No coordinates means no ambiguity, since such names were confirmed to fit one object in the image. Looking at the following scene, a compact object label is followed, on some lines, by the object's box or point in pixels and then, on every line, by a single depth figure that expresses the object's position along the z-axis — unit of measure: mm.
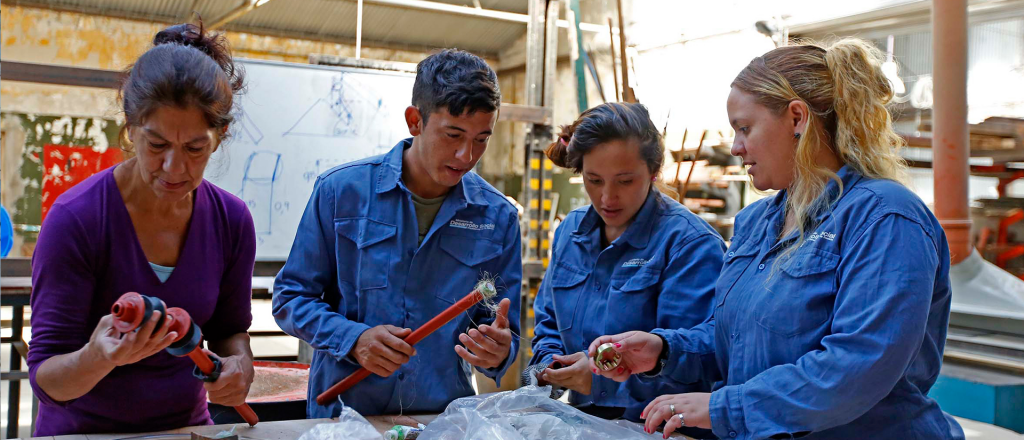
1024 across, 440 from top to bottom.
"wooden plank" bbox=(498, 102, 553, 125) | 5410
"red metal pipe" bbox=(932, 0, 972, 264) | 3545
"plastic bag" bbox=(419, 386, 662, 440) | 1566
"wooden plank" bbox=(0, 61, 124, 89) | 3318
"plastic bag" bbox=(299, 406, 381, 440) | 1535
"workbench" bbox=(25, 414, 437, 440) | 1550
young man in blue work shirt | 1794
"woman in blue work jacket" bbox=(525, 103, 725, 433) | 1861
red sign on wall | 5039
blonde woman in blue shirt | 1281
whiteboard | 4246
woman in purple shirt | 1405
